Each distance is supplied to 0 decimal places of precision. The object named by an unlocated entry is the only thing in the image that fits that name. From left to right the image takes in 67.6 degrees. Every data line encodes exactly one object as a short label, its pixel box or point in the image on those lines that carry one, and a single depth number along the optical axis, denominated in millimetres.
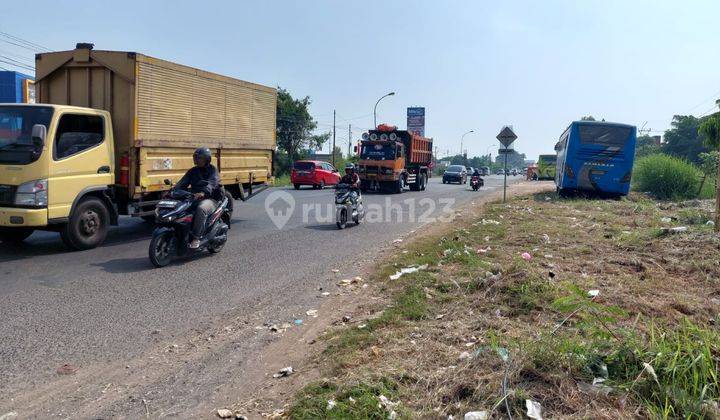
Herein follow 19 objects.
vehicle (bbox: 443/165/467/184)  41594
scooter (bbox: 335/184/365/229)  12469
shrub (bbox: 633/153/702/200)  22375
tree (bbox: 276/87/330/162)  47719
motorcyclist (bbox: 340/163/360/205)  12695
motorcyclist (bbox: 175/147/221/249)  8102
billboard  64938
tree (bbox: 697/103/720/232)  13453
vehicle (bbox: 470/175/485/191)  31886
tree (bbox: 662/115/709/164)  49469
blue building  23062
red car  28266
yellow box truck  7965
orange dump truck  25156
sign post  19594
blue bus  18844
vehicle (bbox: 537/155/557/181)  50812
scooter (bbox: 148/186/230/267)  7754
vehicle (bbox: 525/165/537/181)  56369
